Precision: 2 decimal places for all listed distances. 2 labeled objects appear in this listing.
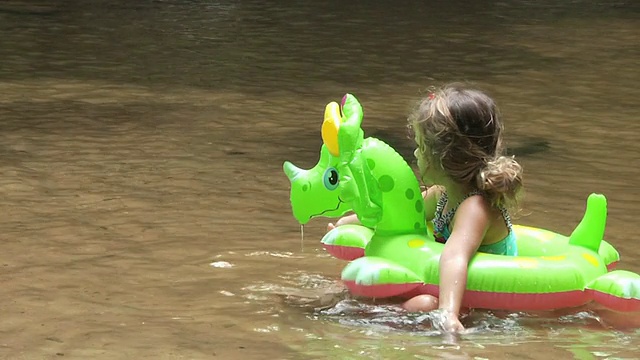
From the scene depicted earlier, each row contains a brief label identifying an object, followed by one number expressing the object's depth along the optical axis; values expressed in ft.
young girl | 22.47
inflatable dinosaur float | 22.47
